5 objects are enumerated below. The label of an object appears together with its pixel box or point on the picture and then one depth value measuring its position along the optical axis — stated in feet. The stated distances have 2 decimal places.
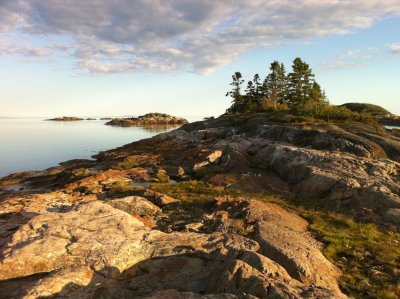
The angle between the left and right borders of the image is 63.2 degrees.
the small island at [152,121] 555.16
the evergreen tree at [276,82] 296.71
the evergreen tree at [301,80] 271.08
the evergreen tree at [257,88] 310.45
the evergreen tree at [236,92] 323.72
